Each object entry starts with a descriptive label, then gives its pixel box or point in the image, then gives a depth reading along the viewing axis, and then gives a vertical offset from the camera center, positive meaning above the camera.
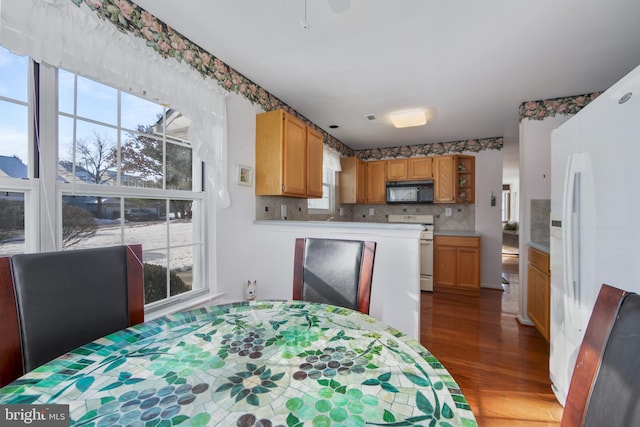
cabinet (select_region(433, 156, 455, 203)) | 4.24 +0.52
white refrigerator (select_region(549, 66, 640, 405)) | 1.06 +0.00
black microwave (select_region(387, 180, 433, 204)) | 4.35 +0.34
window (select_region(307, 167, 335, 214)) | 4.12 +0.28
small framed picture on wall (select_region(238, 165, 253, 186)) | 2.37 +0.34
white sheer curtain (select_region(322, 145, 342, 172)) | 3.93 +0.81
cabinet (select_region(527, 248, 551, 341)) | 2.25 -0.72
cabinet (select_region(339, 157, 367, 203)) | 4.59 +0.56
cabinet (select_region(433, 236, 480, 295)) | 3.89 -0.79
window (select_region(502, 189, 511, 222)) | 10.66 +0.26
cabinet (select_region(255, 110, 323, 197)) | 2.50 +0.55
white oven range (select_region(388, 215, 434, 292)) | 3.98 -0.74
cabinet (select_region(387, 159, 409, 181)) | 4.57 +0.73
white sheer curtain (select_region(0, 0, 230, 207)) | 1.12 +0.79
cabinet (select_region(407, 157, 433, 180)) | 4.38 +0.73
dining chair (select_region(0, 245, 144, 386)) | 0.81 -0.31
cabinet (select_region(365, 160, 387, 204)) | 4.74 +0.53
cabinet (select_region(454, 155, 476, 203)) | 4.35 +0.53
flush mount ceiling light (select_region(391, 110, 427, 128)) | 3.02 +1.08
